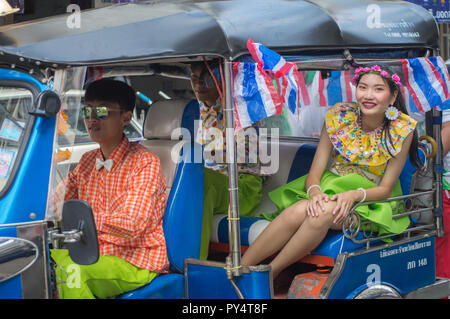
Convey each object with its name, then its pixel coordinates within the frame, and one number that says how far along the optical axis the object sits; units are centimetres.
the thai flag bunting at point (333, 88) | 503
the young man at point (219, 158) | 385
